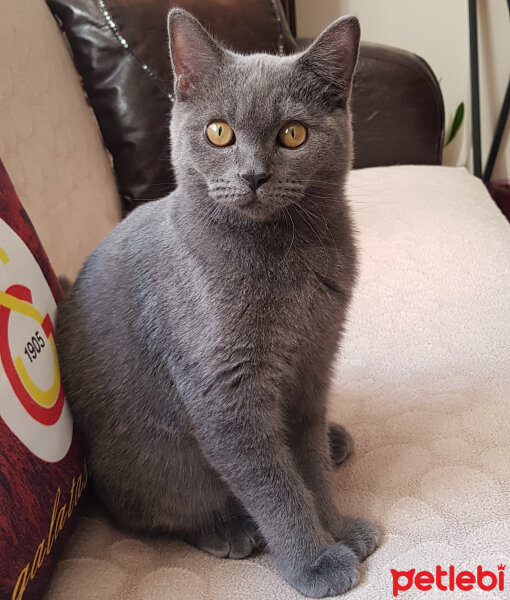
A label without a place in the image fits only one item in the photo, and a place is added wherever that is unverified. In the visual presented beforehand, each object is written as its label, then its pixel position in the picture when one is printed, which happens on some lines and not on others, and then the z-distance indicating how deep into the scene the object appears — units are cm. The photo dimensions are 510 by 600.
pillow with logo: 65
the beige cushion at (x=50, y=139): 106
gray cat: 75
